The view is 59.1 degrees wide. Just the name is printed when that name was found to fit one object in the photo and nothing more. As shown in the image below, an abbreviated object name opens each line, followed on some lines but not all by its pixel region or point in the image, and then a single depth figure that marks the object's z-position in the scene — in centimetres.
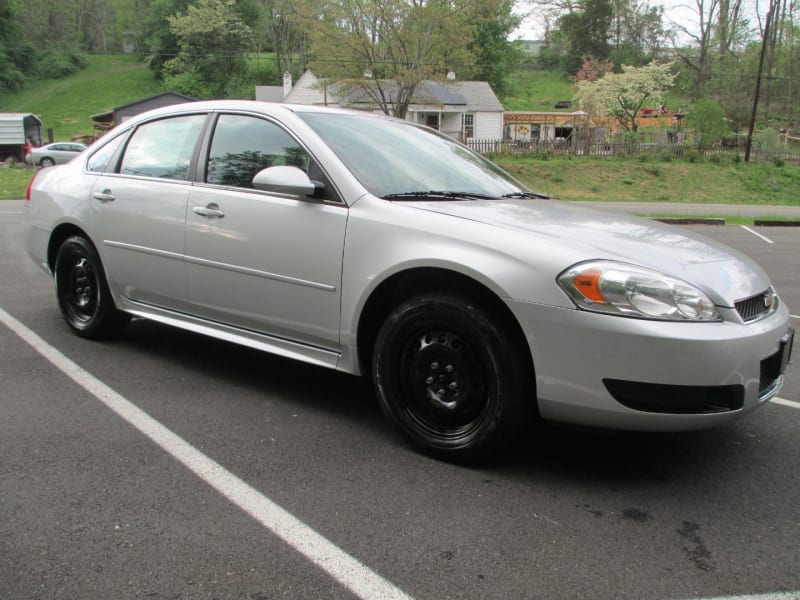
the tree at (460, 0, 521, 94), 7621
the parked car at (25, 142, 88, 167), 3297
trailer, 3950
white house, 5081
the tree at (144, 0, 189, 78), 8081
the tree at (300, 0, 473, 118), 3606
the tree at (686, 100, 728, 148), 3822
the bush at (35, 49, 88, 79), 8112
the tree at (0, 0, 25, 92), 7438
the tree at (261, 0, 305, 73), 8131
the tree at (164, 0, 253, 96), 7169
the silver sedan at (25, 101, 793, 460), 271
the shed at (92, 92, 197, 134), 4525
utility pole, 3462
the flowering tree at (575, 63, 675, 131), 5284
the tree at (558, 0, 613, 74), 8706
